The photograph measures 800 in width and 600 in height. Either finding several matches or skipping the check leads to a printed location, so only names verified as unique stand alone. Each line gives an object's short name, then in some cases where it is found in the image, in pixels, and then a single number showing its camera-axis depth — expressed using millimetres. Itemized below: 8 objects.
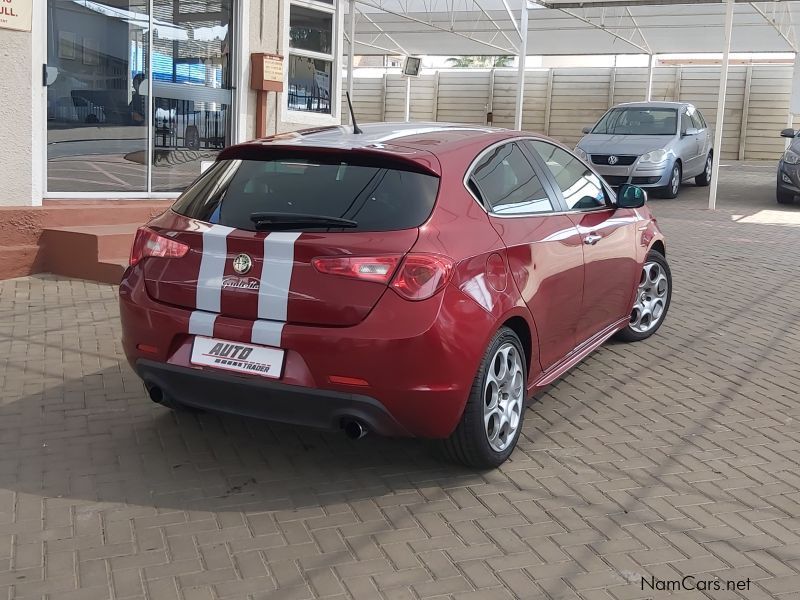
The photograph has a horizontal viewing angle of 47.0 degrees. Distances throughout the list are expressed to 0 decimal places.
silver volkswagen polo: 15836
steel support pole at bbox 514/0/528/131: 18641
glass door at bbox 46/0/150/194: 8695
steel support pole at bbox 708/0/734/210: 14867
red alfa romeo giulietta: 3729
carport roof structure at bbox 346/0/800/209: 24984
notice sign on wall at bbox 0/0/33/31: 7816
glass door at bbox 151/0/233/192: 9703
